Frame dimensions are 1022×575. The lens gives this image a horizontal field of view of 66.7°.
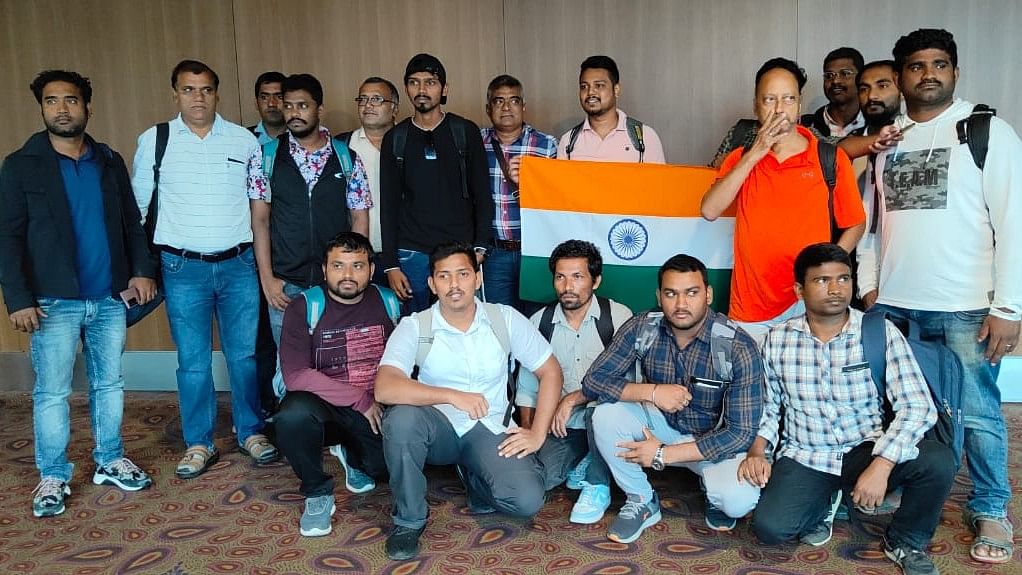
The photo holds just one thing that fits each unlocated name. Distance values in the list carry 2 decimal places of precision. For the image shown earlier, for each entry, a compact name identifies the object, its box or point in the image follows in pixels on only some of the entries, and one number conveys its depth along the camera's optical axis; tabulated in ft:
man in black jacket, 9.91
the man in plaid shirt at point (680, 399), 8.84
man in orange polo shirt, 9.22
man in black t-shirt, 11.57
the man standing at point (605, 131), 11.95
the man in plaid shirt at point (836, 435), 8.11
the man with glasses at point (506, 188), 12.10
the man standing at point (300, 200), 11.51
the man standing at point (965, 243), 8.36
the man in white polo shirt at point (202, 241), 11.14
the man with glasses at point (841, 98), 12.21
